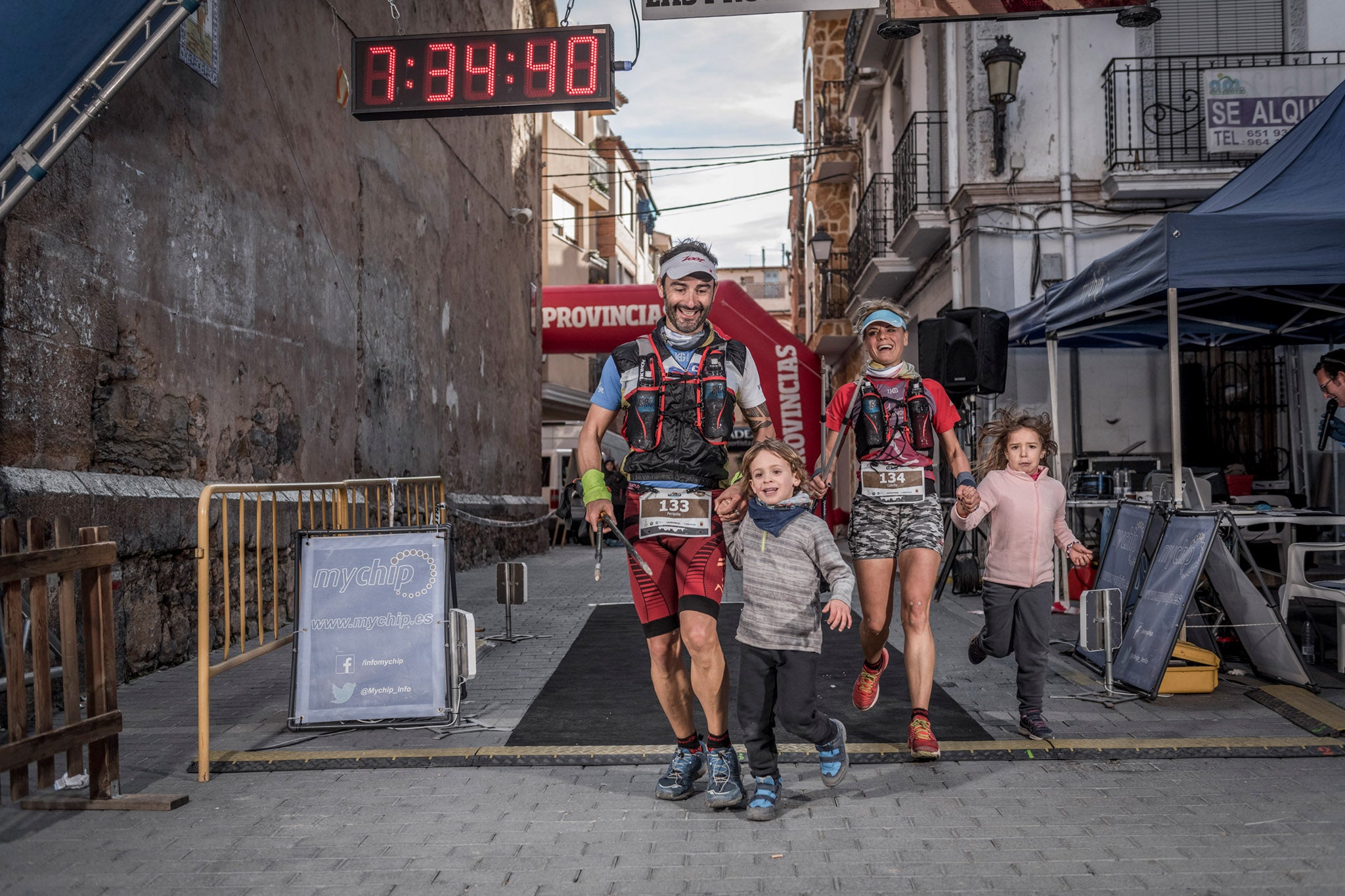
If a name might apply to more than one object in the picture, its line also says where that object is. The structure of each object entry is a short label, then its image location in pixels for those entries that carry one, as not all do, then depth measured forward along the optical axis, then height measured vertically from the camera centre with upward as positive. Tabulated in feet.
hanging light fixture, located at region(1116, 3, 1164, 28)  29.60 +11.68
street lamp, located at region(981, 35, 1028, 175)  42.75 +14.60
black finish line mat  17.48 -4.27
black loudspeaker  34.60 +3.20
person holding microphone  23.84 +1.57
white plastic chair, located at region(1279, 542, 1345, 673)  20.54 -2.52
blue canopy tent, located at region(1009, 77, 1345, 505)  22.81 +4.03
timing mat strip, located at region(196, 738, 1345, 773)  15.90 -4.20
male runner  13.55 -0.23
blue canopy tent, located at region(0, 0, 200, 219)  17.17 +6.33
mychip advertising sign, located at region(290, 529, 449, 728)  17.48 -2.70
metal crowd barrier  15.30 -1.58
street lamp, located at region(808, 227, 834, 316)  75.15 +14.26
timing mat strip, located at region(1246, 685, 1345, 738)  17.12 -4.21
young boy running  13.23 -1.78
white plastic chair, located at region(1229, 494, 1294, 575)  25.79 -2.00
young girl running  16.94 -1.46
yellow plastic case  20.08 -4.01
